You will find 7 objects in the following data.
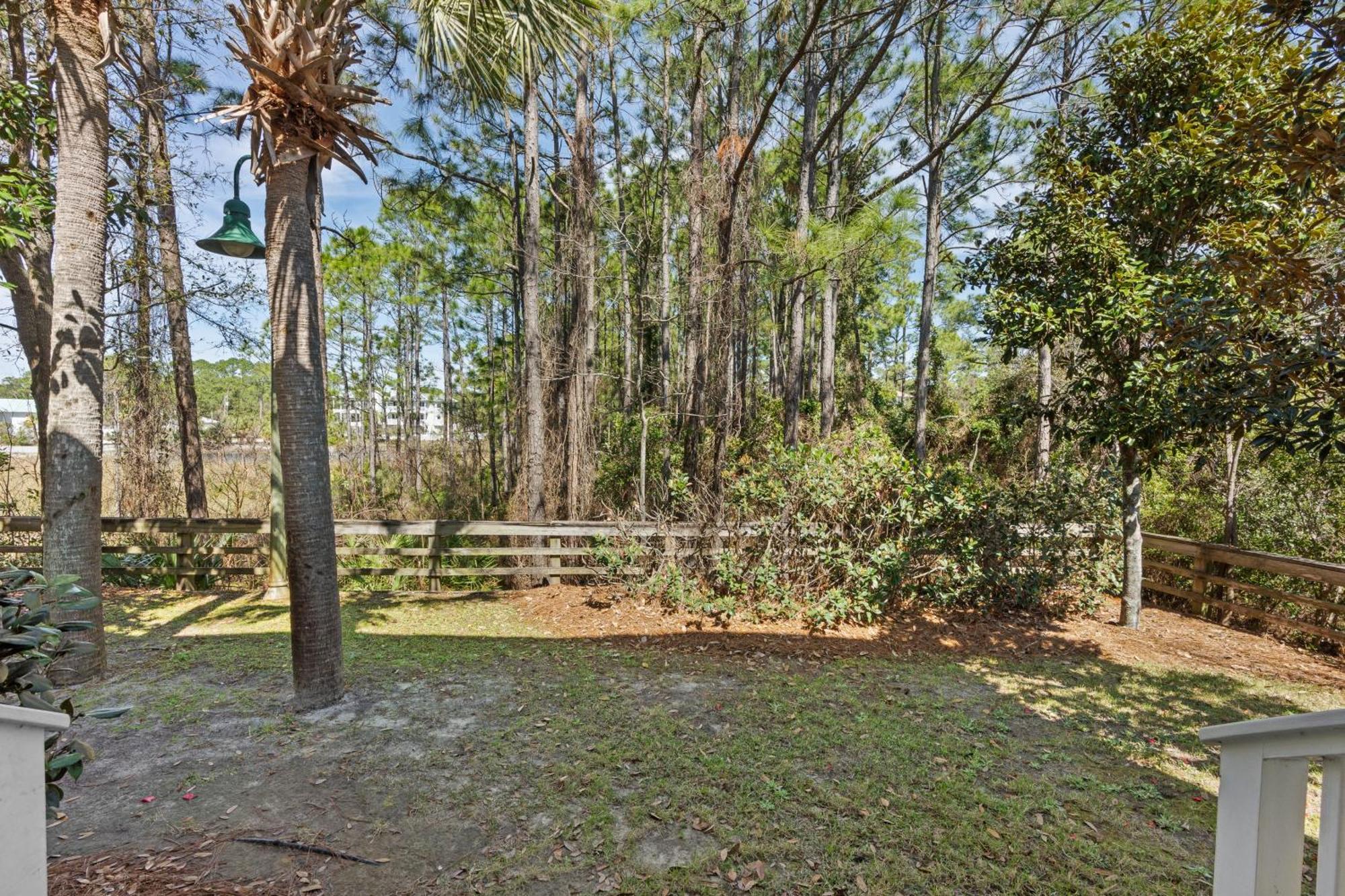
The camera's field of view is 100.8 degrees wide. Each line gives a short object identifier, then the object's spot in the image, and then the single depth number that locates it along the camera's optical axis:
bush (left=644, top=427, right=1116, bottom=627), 5.81
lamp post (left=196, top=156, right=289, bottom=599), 3.92
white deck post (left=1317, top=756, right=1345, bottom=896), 1.09
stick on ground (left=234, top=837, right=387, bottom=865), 2.47
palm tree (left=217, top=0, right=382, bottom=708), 3.50
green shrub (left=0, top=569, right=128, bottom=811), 1.54
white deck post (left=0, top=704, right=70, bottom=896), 1.08
